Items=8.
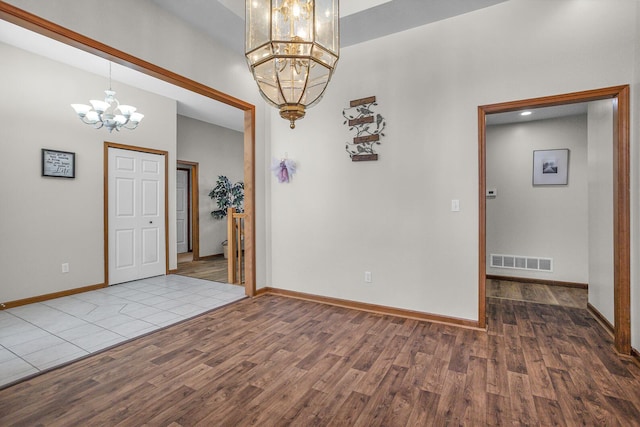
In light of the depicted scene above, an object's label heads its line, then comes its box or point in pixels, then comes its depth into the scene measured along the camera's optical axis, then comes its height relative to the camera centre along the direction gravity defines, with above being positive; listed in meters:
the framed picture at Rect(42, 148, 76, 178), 3.82 +0.63
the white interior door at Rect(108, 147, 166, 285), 4.59 -0.05
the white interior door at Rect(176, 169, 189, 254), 6.95 +0.06
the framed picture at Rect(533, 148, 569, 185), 4.45 +0.66
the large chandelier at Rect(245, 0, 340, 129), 1.58 +0.87
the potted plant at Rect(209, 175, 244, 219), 6.87 +0.36
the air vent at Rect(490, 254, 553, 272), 4.55 -0.80
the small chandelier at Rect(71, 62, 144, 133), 3.59 +1.22
